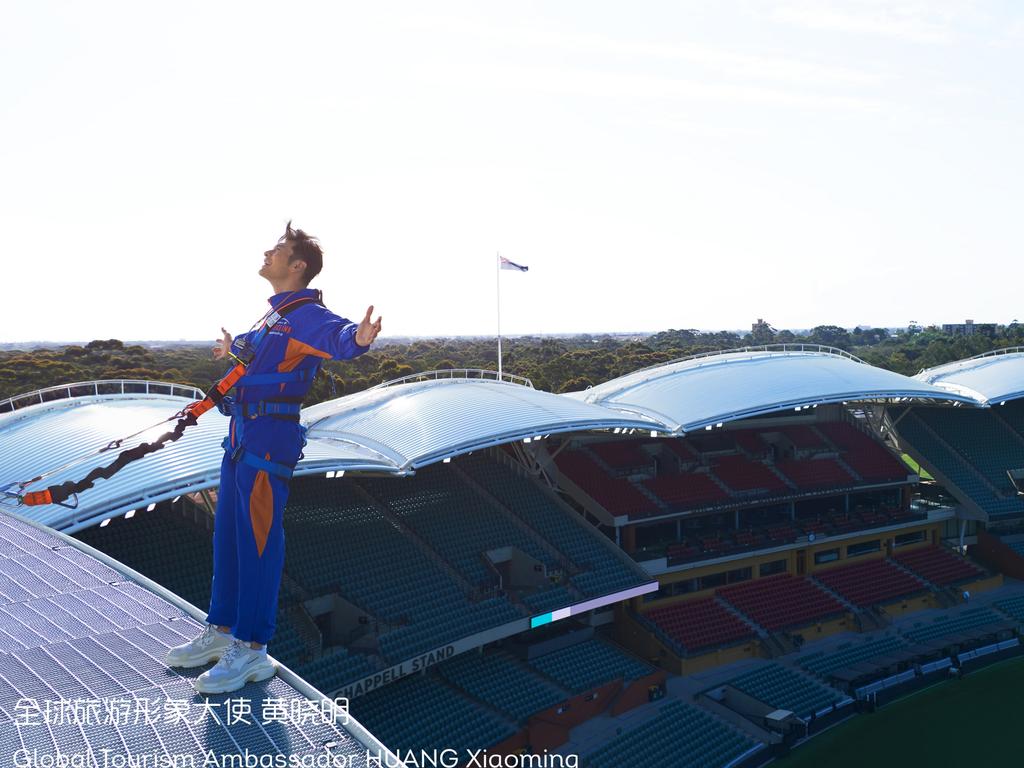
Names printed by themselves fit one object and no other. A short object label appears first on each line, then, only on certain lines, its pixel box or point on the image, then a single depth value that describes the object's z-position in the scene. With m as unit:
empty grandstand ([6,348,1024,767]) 22.03
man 6.80
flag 34.97
